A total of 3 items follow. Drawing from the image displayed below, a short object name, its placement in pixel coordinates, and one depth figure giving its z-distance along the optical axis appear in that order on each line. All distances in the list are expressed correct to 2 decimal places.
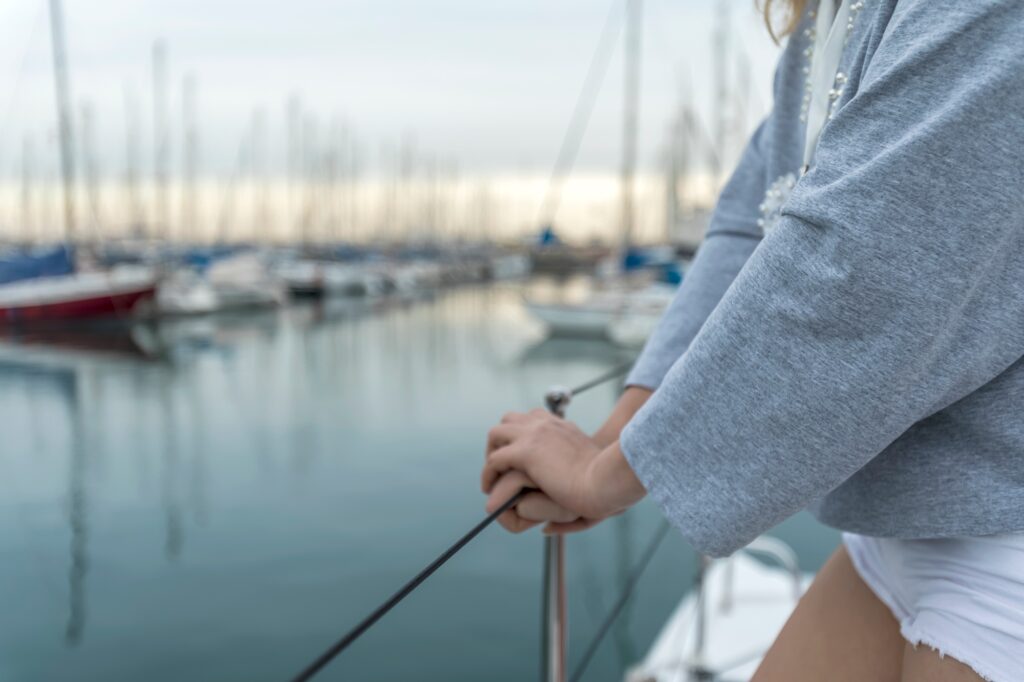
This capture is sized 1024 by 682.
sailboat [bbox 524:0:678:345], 17.72
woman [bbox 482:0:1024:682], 0.47
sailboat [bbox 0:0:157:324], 20.12
